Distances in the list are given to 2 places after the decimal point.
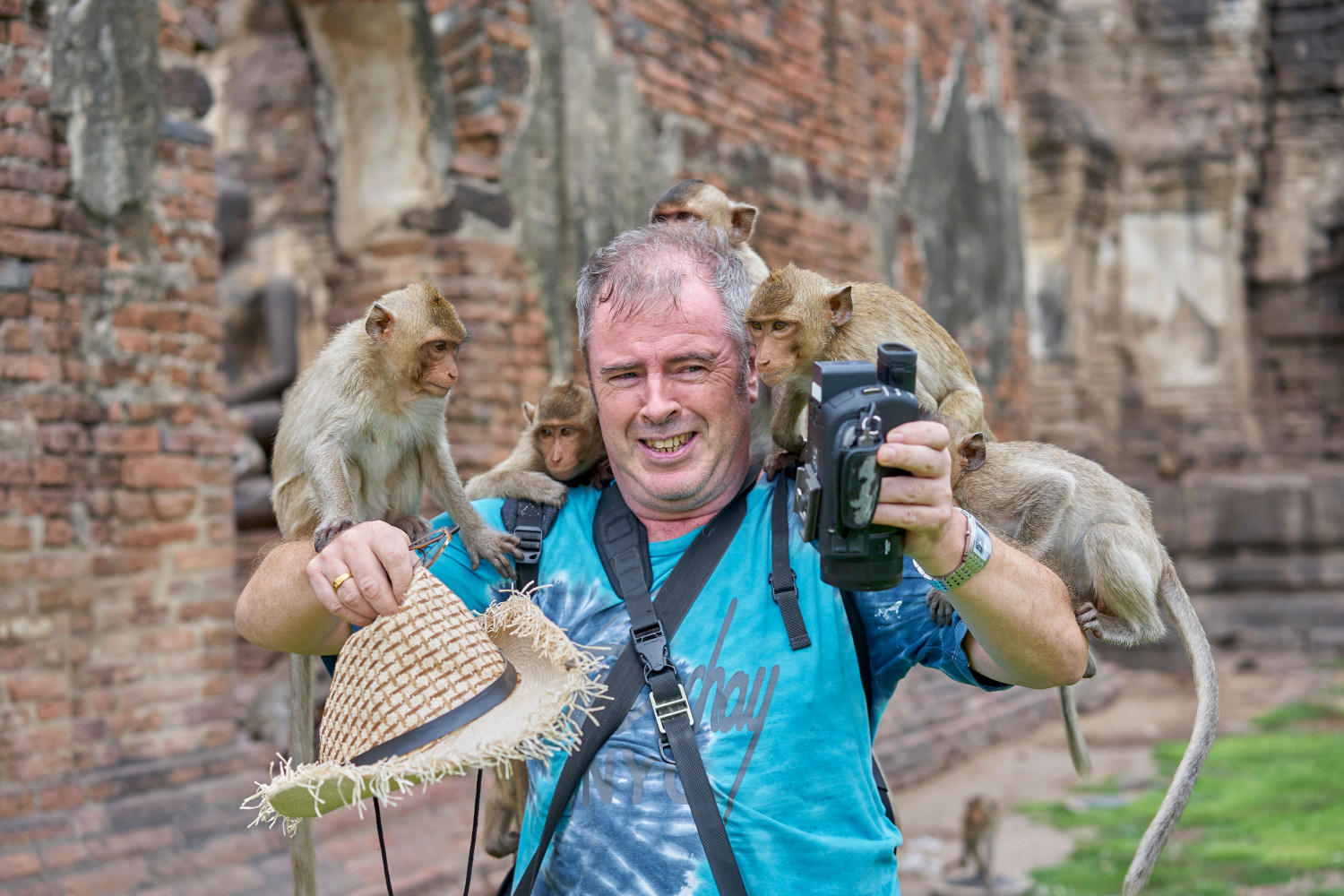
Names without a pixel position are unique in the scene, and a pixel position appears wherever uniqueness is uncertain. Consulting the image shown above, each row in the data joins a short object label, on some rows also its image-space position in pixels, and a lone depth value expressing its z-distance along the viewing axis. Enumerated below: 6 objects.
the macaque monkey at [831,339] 2.69
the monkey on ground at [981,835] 5.53
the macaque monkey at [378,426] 2.64
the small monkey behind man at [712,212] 3.51
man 1.97
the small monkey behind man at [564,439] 3.09
